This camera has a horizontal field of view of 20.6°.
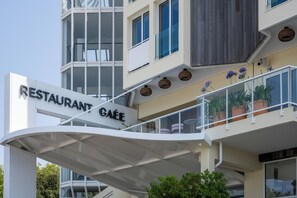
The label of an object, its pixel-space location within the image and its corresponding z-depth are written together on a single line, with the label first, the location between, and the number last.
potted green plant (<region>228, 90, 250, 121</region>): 22.16
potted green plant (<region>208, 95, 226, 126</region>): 22.77
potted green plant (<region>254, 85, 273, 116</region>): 21.55
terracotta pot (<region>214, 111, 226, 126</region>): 22.73
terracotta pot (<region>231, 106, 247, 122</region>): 22.15
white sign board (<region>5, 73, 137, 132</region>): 26.67
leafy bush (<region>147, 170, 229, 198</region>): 20.73
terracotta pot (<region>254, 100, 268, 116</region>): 21.53
